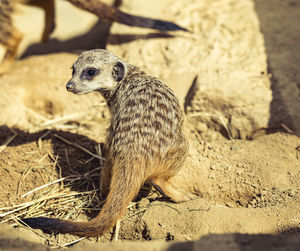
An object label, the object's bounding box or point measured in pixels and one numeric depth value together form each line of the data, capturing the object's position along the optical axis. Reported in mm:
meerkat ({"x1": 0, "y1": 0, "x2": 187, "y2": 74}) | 3590
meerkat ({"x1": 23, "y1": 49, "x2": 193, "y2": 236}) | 1861
